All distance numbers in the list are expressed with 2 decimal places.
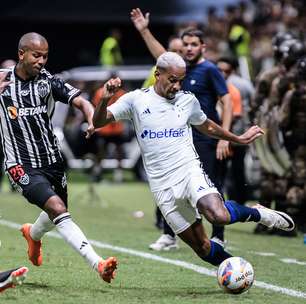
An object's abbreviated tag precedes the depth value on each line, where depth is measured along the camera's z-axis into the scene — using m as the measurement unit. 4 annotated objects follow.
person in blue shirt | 23.28
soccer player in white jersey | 18.31
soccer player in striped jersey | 18.39
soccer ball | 17.45
